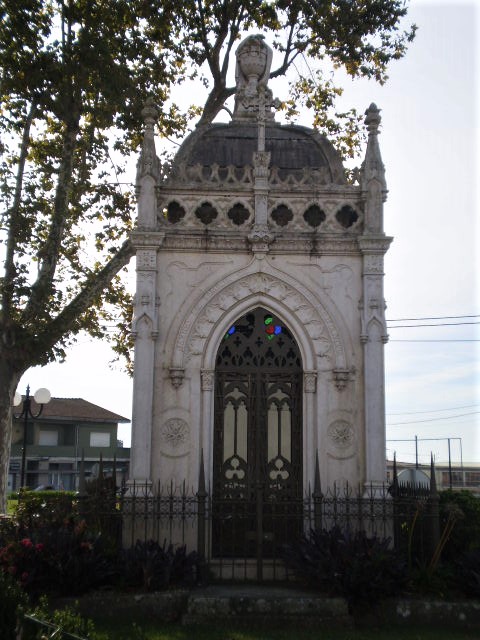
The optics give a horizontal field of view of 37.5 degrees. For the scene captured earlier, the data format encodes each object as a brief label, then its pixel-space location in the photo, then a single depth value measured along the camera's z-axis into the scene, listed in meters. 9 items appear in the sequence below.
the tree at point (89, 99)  14.29
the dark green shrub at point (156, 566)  8.35
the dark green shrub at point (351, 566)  8.14
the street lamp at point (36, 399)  16.46
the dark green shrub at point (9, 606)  5.30
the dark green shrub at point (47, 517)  9.01
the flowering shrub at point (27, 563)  8.06
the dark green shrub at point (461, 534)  9.28
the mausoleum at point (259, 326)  9.96
